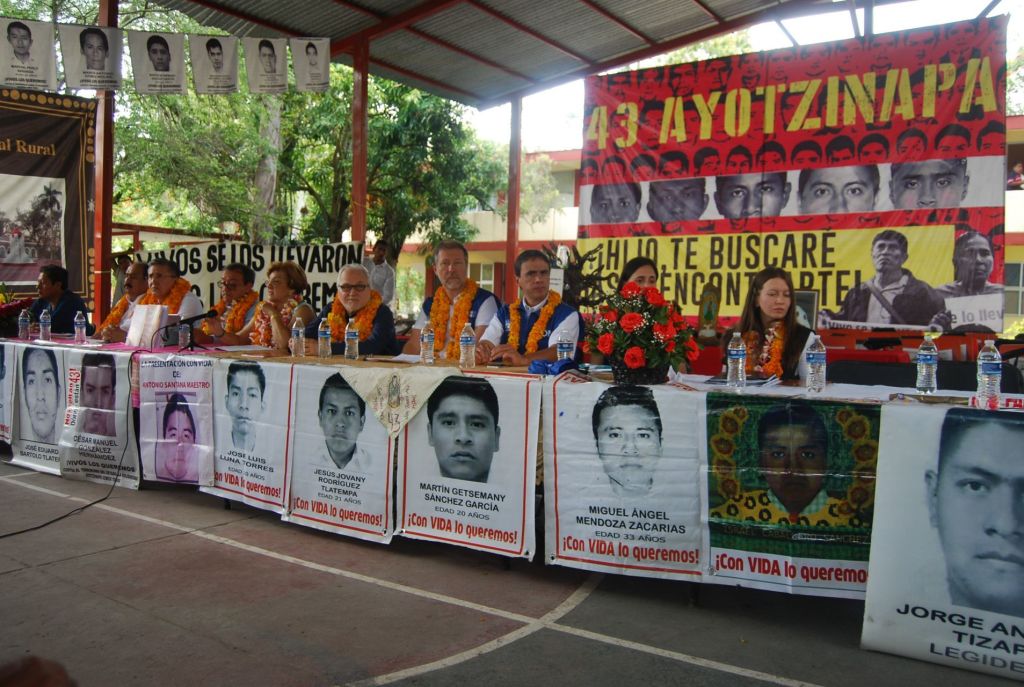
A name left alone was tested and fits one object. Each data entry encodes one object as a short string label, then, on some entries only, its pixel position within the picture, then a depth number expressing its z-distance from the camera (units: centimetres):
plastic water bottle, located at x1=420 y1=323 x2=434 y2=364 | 491
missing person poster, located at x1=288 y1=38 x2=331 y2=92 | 815
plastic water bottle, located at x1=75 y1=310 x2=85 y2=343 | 661
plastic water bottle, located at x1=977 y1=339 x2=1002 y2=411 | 311
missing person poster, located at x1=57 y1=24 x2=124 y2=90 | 737
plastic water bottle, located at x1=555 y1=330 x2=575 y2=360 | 470
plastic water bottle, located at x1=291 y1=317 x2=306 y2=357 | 543
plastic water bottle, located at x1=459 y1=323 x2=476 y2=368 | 454
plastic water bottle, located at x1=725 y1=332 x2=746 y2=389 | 379
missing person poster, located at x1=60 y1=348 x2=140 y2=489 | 550
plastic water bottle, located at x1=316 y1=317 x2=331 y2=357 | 526
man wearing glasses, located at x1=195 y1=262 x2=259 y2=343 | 670
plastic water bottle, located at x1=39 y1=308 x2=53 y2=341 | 664
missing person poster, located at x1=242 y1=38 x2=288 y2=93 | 793
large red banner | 718
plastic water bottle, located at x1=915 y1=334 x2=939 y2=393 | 359
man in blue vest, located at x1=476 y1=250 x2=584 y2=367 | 498
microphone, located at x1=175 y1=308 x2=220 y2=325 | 547
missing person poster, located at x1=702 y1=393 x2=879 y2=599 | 315
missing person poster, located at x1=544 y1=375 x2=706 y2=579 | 345
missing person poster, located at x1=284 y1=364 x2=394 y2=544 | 425
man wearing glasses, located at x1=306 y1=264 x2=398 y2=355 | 571
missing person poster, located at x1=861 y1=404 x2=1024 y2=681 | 278
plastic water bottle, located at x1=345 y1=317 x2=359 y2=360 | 521
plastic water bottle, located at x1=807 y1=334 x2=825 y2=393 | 364
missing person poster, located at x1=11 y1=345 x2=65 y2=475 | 591
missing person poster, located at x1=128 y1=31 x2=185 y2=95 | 761
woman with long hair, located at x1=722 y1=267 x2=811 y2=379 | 427
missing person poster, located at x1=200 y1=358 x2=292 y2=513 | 467
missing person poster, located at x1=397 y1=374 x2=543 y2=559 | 381
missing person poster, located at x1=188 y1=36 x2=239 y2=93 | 776
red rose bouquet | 359
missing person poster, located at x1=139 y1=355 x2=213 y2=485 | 512
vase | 362
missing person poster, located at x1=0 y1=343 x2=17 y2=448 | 624
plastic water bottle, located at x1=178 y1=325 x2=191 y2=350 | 554
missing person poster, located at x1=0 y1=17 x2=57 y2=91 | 709
